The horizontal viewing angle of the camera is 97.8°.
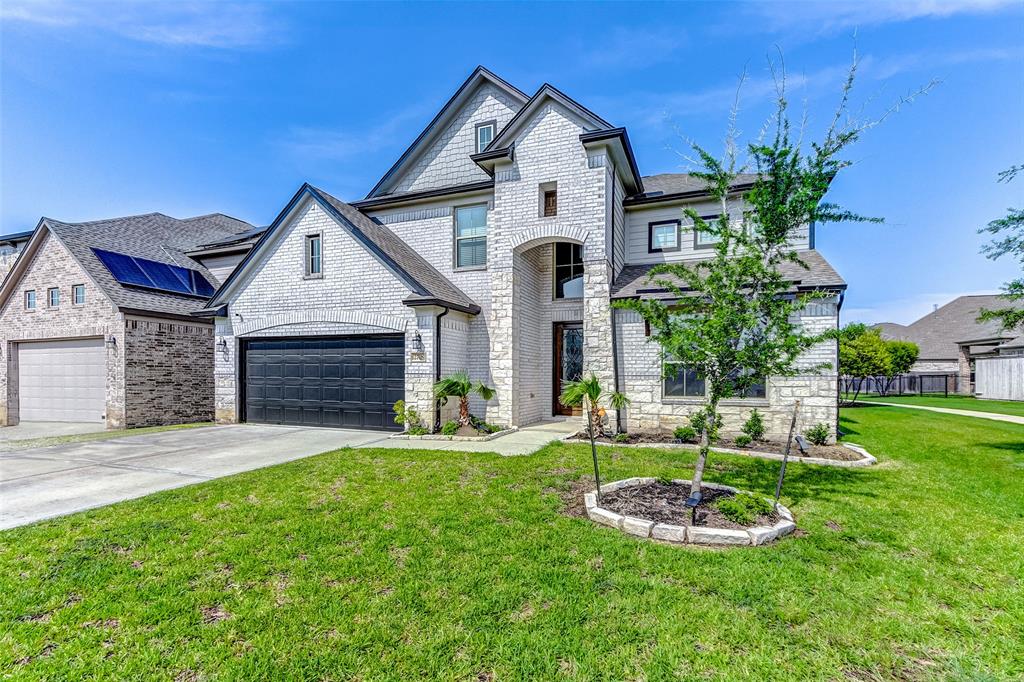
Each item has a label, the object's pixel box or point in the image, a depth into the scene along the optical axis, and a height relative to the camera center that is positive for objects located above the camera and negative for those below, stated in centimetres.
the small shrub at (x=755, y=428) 970 -183
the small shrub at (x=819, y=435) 923 -189
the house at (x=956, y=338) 2683 +34
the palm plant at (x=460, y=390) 1072 -110
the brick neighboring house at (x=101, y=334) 1345 +40
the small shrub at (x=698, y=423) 974 -175
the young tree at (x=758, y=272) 516 +86
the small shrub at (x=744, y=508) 475 -181
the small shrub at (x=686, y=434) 965 -196
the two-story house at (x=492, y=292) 1105 +144
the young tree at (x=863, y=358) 1938 -66
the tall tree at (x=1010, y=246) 873 +195
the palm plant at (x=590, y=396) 959 -115
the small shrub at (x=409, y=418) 1080 -178
